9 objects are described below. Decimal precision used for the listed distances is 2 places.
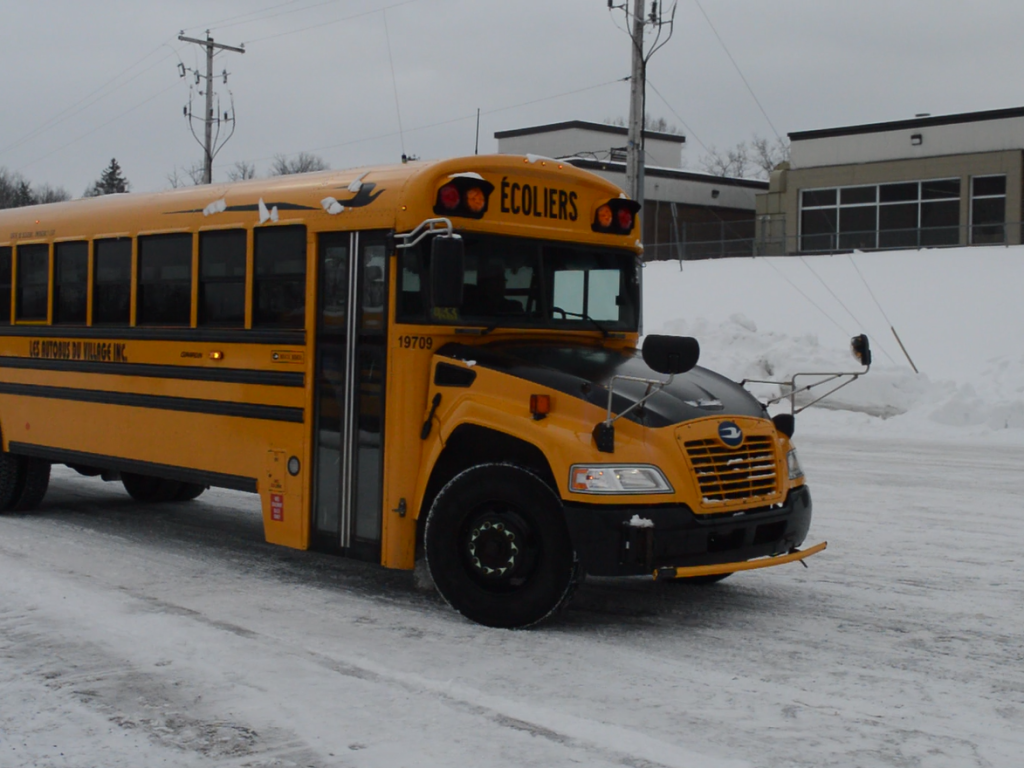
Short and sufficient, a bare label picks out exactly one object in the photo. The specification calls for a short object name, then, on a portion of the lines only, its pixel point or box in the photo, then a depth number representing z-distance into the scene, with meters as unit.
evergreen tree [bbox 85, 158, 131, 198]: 88.81
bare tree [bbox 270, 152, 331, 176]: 72.26
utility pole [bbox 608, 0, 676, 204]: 22.11
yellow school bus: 5.80
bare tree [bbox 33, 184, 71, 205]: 81.62
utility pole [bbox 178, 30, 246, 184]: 41.42
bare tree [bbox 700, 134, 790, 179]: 86.74
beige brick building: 35.84
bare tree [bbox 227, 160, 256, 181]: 71.69
